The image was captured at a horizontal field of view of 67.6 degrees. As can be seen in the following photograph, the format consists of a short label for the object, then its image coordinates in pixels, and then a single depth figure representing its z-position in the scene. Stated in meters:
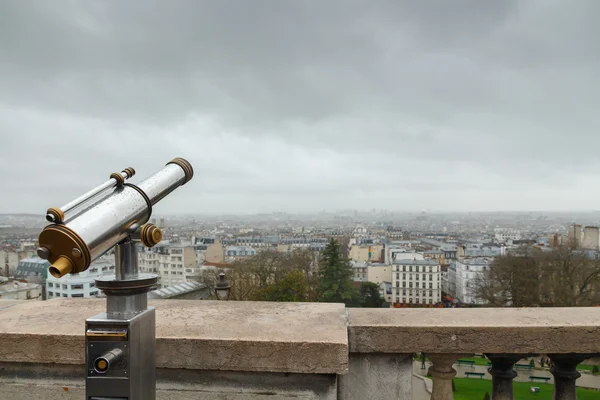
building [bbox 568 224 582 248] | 57.91
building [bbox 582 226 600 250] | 58.97
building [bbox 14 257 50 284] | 50.03
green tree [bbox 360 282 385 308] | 37.06
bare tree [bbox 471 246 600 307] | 22.16
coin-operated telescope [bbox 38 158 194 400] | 1.43
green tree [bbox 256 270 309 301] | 23.13
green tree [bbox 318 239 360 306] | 31.55
